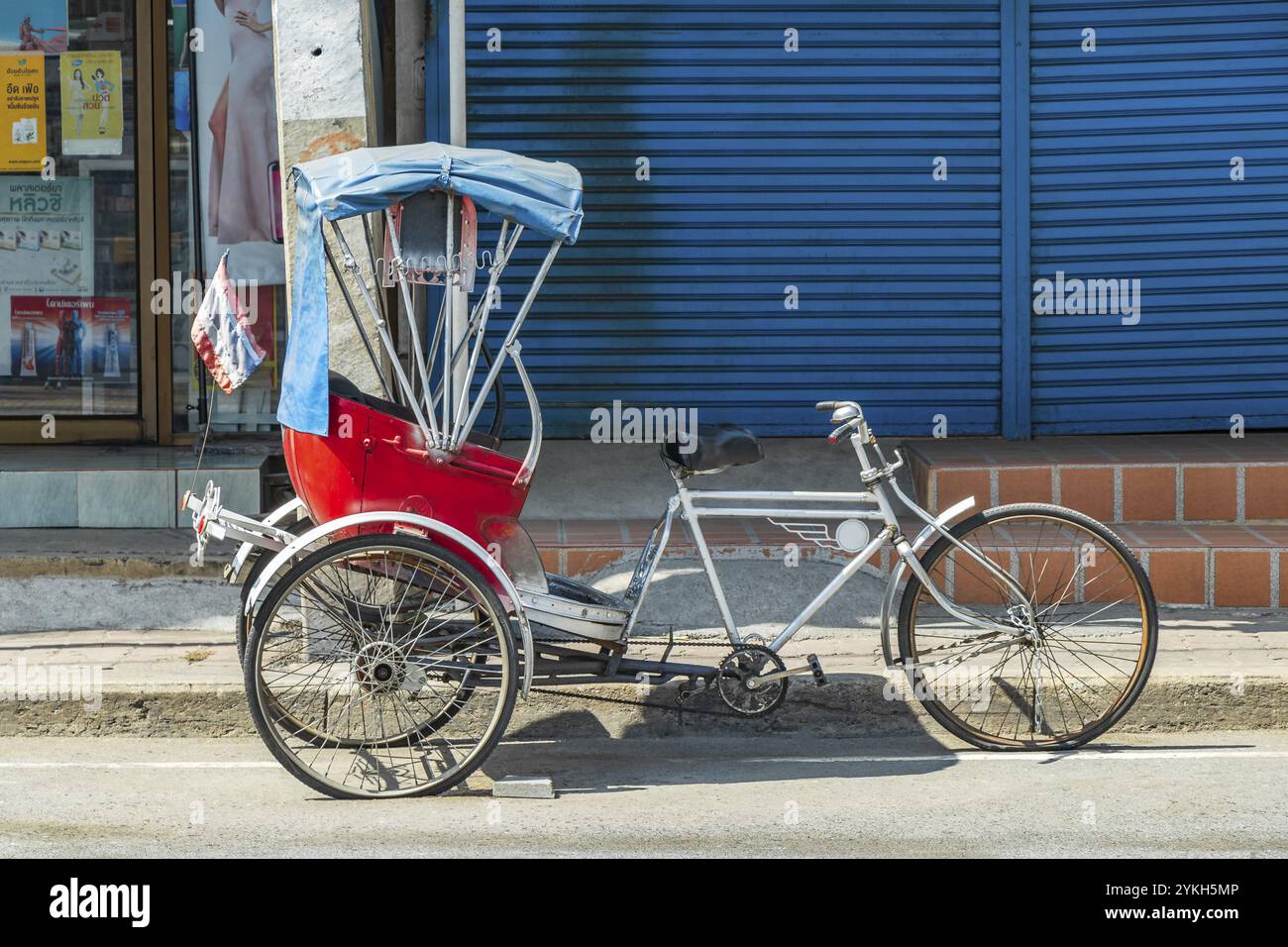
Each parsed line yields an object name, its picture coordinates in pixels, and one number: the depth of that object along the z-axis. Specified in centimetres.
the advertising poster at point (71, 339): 946
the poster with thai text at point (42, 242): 943
